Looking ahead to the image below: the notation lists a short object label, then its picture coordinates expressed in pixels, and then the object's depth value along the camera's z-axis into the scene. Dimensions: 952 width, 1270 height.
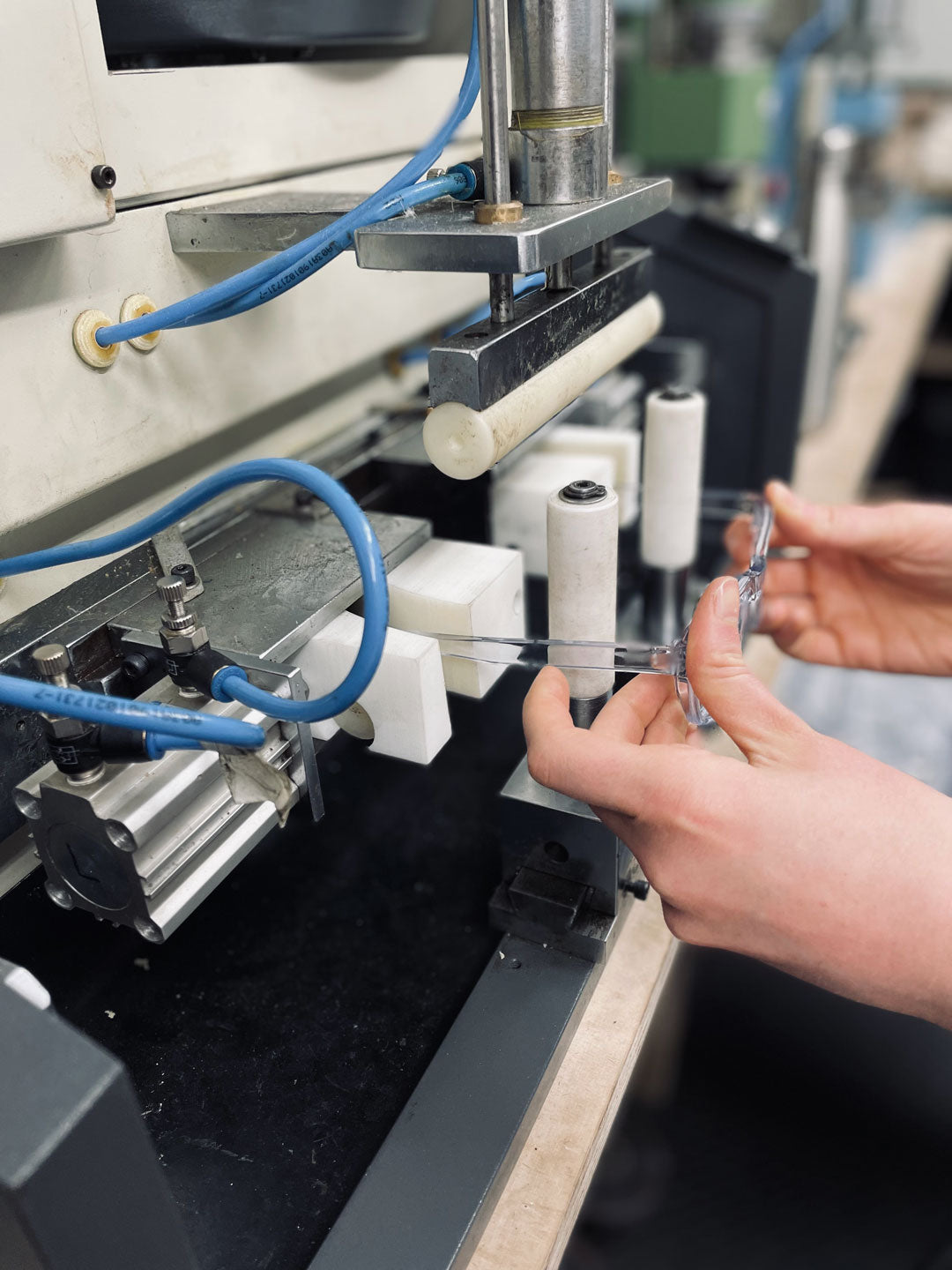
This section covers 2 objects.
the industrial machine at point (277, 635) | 0.44
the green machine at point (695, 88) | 1.64
